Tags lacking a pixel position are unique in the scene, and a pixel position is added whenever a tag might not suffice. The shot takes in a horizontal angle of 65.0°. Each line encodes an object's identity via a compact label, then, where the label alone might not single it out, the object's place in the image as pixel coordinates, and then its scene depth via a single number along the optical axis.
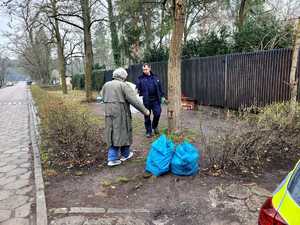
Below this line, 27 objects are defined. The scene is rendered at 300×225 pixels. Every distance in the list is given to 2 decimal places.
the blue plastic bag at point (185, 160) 3.51
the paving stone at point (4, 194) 3.36
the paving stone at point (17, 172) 4.19
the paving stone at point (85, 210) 2.91
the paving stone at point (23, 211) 2.89
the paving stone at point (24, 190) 3.46
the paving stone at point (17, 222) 2.73
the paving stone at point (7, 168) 4.38
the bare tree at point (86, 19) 11.55
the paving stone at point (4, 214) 2.84
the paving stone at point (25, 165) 4.54
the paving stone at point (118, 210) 2.89
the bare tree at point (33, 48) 8.60
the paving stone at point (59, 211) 2.91
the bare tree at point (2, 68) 60.44
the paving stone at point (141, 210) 2.89
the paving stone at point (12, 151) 5.51
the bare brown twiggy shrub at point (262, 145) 3.67
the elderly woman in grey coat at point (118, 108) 3.97
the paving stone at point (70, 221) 2.70
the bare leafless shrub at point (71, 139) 4.42
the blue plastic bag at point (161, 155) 3.61
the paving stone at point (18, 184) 3.67
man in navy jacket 5.69
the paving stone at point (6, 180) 3.85
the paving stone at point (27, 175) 4.02
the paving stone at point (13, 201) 3.11
